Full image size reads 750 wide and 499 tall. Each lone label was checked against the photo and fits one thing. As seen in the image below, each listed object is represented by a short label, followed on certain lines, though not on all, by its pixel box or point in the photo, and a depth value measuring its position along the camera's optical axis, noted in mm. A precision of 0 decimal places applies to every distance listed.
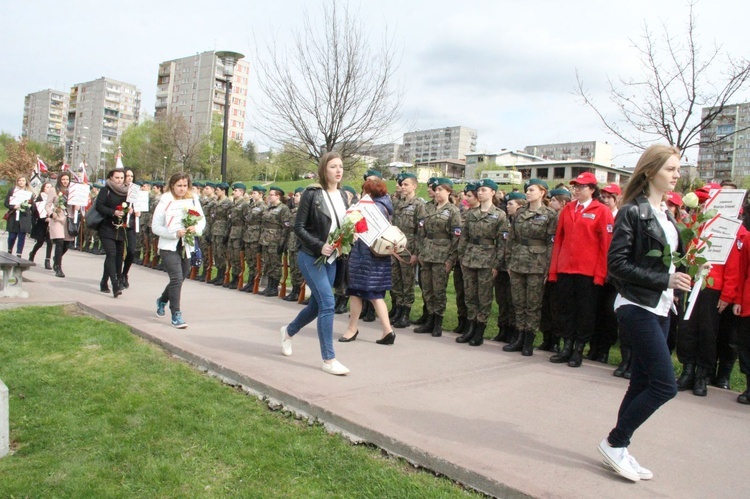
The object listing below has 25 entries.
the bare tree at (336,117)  15359
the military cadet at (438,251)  8219
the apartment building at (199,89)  115750
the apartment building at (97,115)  132538
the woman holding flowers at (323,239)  5676
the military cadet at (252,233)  11656
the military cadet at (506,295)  8086
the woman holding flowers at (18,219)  14594
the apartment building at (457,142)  192000
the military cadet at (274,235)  11242
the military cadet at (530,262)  7285
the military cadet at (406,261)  8852
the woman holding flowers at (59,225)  12136
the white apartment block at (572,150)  128812
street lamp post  16922
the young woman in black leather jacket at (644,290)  3648
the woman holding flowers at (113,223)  9750
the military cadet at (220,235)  12625
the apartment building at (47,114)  163750
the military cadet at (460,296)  8477
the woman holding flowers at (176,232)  7645
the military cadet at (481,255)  7678
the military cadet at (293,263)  11016
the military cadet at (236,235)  12164
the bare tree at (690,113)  10234
